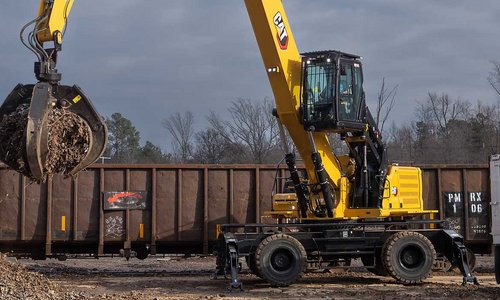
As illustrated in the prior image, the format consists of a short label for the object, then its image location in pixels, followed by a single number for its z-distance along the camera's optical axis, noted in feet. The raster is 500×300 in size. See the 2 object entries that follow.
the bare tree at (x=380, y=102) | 146.92
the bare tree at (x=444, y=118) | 188.85
